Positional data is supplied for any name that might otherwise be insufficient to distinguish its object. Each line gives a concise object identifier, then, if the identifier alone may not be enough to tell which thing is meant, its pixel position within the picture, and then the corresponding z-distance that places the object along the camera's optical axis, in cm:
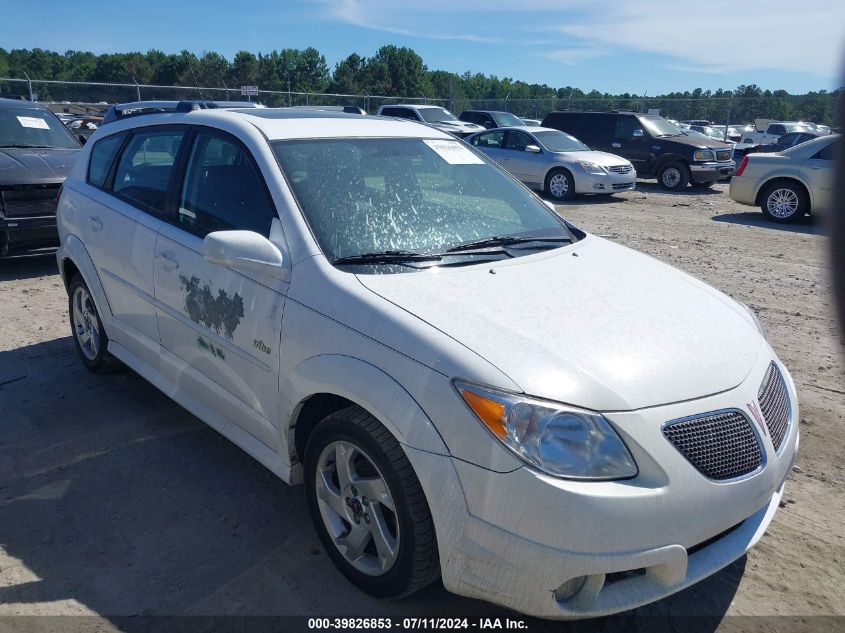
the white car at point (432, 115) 2236
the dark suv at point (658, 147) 1716
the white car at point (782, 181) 1199
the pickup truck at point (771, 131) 2769
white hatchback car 230
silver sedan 1509
